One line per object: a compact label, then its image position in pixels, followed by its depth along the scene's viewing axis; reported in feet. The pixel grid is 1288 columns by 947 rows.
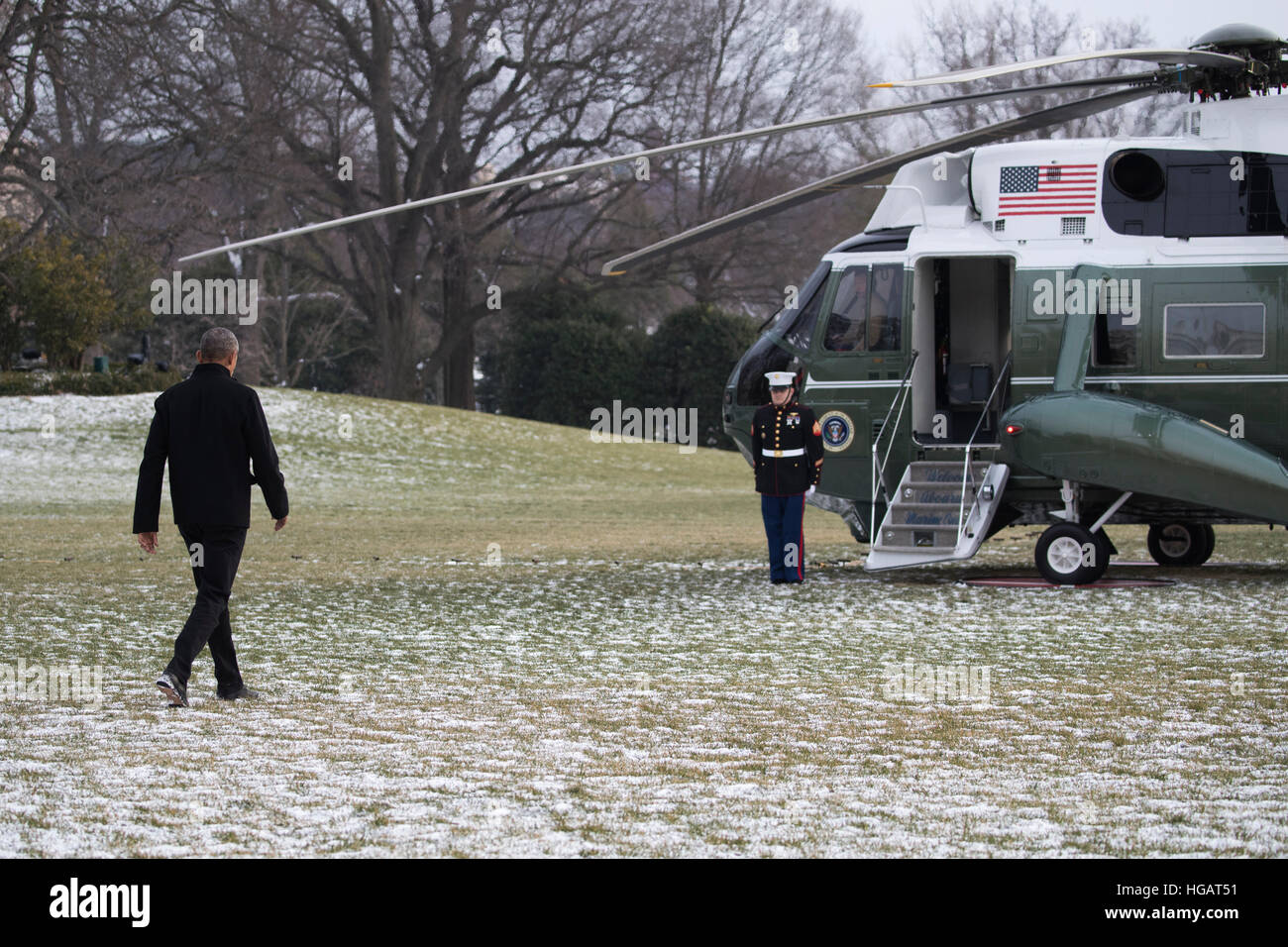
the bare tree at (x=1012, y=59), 136.36
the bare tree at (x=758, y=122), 149.18
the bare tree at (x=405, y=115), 122.21
